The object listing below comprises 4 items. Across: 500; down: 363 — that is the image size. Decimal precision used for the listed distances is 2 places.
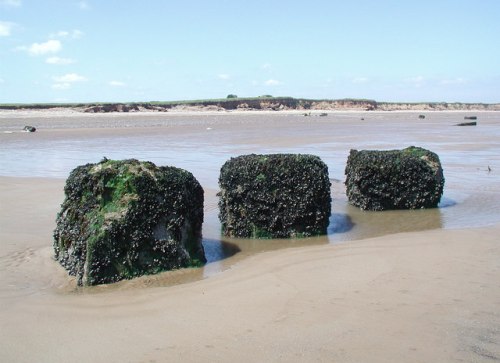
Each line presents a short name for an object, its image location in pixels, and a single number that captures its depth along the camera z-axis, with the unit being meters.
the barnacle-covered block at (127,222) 5.19
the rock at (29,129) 30.89
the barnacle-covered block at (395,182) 8.59
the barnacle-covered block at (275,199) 6.98
